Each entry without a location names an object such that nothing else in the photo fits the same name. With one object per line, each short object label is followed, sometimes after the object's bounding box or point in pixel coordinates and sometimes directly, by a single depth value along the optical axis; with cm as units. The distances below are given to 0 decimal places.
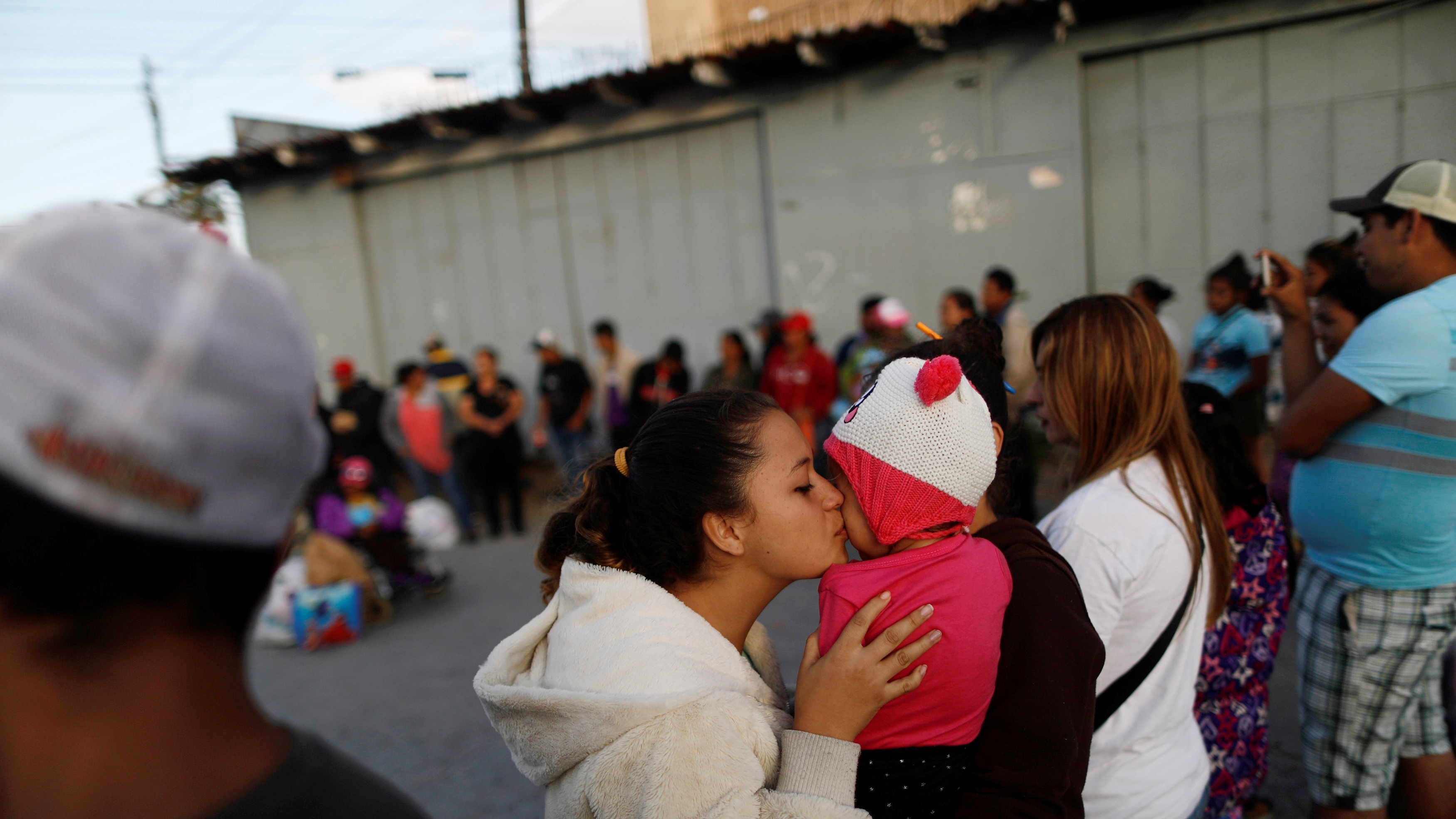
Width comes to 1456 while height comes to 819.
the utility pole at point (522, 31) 1272
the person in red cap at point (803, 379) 712
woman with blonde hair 167
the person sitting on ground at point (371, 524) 598
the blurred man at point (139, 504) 58
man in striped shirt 222
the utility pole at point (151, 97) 1630
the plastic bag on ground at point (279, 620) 546
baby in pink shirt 128
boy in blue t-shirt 502
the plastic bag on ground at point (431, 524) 704
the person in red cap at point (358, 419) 800
